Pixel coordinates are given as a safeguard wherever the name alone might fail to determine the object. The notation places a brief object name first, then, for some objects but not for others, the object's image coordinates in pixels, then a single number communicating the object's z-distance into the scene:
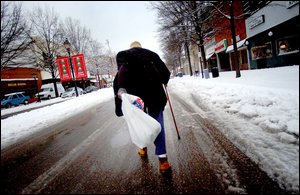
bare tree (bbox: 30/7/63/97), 30.58
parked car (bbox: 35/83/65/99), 33.50
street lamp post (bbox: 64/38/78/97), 20.42
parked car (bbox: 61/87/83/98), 30.58
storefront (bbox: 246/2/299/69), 14.08
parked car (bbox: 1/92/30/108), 27.14
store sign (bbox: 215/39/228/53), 26.94
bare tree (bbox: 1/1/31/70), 16.77
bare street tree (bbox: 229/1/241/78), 13.43
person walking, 3.03
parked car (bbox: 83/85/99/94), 40.59
